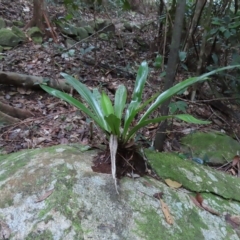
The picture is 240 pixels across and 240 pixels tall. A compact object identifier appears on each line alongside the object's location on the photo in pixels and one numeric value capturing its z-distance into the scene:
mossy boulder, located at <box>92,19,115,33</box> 5.53
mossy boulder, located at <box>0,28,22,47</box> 4.27
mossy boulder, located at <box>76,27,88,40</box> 5.16
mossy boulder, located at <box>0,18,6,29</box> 4.86
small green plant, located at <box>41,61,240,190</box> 1.33
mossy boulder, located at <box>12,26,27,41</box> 4.49
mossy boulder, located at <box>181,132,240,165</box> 2.63
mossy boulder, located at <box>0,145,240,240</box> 1.13
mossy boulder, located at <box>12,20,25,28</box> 5.08
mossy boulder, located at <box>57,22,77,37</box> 4.97
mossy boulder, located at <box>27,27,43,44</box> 4.58
